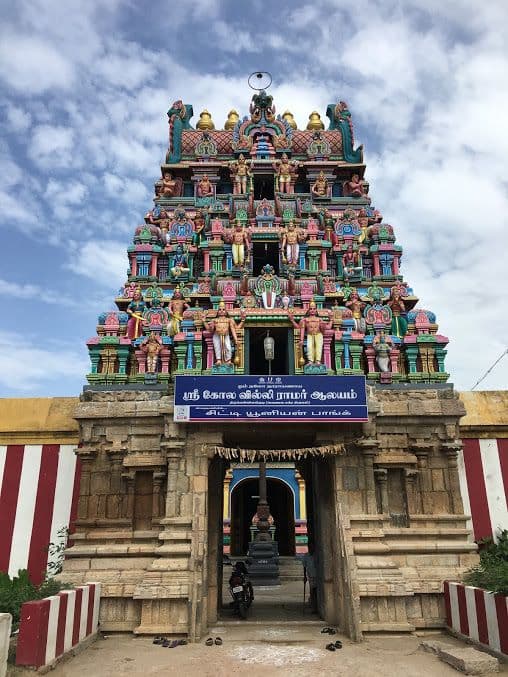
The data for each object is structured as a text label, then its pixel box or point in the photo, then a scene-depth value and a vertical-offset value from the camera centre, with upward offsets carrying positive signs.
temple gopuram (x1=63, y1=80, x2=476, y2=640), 11.23 +2.48
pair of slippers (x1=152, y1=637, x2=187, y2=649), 9.87 -2.06
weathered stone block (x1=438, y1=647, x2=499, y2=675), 7.82 -1.94
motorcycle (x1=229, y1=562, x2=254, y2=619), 13.20 -1.58
